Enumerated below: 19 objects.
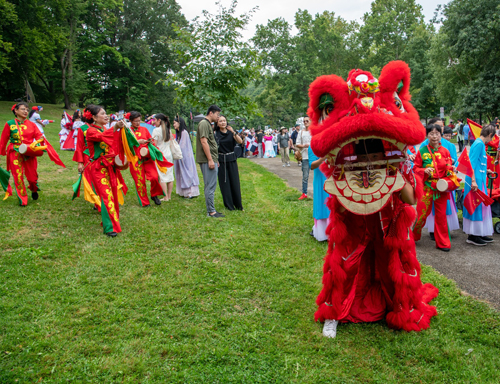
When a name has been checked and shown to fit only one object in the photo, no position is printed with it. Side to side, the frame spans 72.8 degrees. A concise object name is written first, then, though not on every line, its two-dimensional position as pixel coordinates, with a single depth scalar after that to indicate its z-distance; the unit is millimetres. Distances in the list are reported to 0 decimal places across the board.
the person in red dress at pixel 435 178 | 5176
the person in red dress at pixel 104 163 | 5492
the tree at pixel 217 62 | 9234
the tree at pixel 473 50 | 24672
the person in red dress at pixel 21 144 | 7238
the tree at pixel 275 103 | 42375
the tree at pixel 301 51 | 42312
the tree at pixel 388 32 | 42281
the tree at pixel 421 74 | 38031
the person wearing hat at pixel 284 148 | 17347
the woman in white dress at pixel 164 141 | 8312
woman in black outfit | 7096
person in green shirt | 6672
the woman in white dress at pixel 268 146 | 23203
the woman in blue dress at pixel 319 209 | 5355
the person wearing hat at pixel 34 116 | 10517
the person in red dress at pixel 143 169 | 7649
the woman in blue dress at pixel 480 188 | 5391
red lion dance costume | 2559
